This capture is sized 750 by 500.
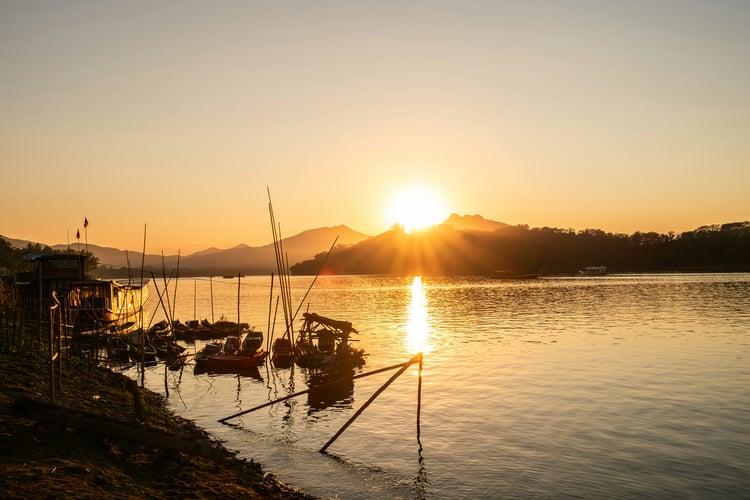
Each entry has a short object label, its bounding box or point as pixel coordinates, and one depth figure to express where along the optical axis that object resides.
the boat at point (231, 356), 52.19
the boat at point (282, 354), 55.06
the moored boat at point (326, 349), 51.78
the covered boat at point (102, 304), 58.09
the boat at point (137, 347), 57.38
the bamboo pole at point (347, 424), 26.04
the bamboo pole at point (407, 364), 25.89
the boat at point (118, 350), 56.44
